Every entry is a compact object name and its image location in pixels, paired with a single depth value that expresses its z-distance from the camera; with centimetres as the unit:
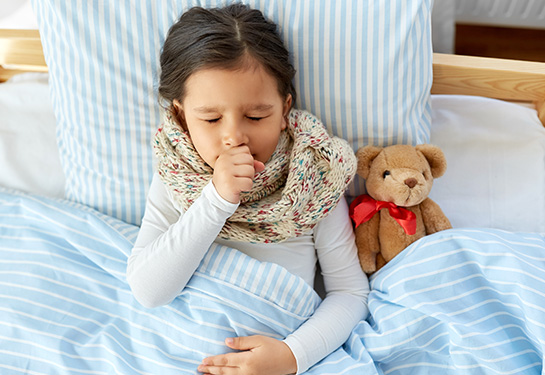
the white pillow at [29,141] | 124
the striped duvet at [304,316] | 88
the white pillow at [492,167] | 111
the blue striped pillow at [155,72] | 98
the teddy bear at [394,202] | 98
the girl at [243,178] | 87
